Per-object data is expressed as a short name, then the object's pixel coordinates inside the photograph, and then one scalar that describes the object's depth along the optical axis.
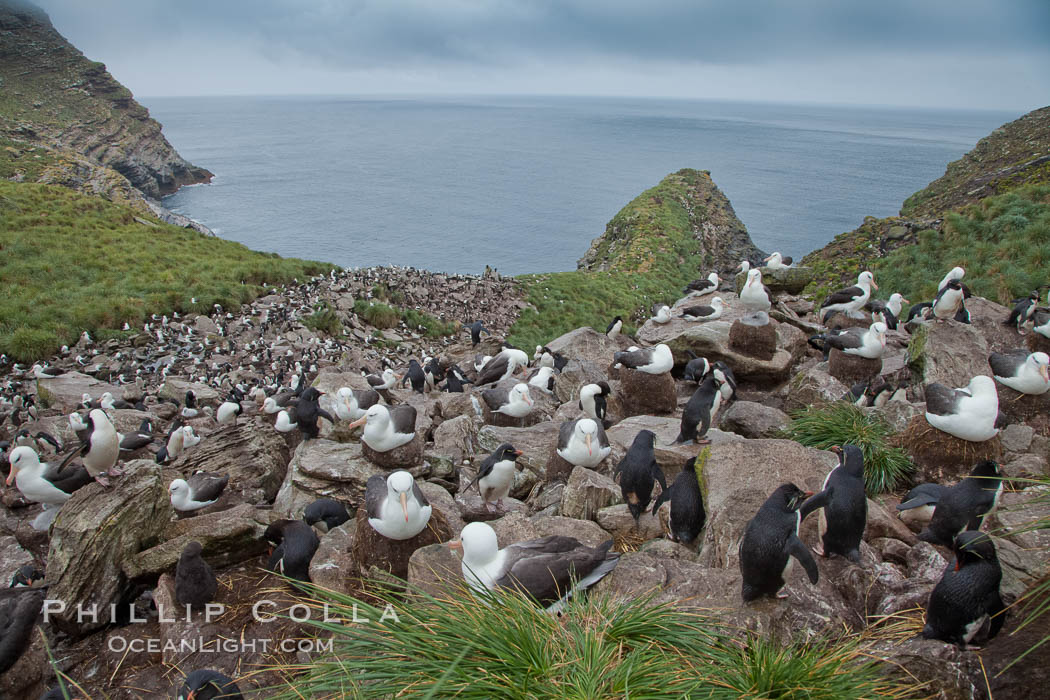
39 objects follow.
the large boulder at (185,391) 16.16
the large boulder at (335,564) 6.52
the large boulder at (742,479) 6.33
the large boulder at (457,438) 10.72
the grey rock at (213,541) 7.10
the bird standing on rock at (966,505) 5.86
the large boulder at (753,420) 10.41
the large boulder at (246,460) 10.23
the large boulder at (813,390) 11.23
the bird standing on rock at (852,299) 15.77
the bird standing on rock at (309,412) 10.62
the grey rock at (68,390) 15.45
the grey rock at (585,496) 7.80
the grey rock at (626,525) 7.59
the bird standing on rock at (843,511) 5.33
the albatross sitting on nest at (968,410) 7.49
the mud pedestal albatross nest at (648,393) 12.31
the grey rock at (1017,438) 8.38
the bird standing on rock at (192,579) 6.46
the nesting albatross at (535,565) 5.14
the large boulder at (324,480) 8.62
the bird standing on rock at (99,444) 9.03
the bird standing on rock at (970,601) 4.11
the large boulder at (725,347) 13.58
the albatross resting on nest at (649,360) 11.85
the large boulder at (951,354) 10.16
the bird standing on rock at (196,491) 8.95
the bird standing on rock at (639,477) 7.65
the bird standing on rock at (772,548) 4.71
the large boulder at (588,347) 17.09
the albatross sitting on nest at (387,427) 8.34
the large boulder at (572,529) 6.73
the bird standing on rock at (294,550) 6.71
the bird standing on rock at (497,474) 8.57
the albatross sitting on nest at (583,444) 8.90
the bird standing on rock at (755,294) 15.32
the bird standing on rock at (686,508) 6.95
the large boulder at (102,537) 6.68
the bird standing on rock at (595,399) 11.53
